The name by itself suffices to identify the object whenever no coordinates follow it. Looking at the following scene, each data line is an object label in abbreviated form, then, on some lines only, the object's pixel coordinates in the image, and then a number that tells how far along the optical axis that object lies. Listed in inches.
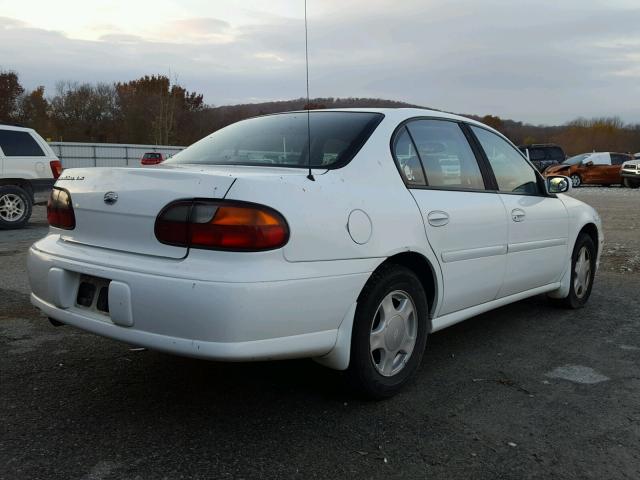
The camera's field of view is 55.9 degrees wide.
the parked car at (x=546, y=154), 1109.7
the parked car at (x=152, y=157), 1157.7
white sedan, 96.3
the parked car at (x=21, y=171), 422.9
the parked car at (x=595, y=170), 1051.3
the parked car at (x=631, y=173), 1000.9
